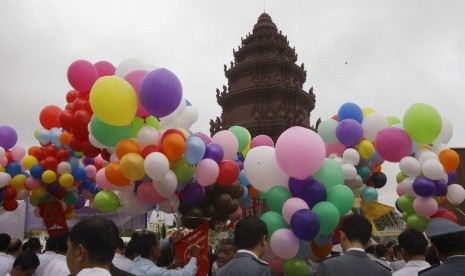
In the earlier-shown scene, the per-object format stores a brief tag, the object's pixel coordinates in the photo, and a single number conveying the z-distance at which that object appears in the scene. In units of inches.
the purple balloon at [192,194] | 214.2
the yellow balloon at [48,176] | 305.6
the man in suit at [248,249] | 112.7
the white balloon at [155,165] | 188.9
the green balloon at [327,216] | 167.2
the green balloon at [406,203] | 253.9
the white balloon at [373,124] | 273.6
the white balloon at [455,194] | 253.1
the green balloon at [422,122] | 240.7
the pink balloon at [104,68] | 247.4
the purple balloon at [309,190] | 174.6
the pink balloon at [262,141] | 266.8
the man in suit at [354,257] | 105.4
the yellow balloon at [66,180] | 306.7
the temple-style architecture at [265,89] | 846.5
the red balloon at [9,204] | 320.8
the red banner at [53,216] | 325.1
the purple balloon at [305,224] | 162.1
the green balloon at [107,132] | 202.1
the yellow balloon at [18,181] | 315.3
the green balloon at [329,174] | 183.3
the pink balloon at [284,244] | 164.6
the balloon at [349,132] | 263.4
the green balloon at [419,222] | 248.7
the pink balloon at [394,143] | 246.2
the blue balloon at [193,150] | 203.9
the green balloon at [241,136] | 270.5
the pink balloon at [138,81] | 201.3
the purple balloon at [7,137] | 322.3
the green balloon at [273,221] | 171.0
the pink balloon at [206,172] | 209.3
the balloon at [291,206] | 167.1
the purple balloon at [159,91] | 191.6
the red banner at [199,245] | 180.9
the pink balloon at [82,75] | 233.8
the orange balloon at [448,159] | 249.1
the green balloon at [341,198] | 177.2
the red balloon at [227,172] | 221.8
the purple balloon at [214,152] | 218.2
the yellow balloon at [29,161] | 311.8
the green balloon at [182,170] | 205.9
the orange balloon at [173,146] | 196.7
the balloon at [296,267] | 167.9
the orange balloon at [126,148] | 195.0
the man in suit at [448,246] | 102.0
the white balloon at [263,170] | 186.7
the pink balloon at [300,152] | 171.3
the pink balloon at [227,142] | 238.2
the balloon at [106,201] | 218.8
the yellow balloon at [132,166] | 188.1
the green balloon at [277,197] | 178.2
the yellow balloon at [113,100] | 189.8
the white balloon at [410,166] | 242.7
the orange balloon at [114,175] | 198.4
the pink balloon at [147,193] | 204.2
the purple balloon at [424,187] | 237.5
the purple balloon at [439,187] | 242.7
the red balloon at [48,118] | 316.2
